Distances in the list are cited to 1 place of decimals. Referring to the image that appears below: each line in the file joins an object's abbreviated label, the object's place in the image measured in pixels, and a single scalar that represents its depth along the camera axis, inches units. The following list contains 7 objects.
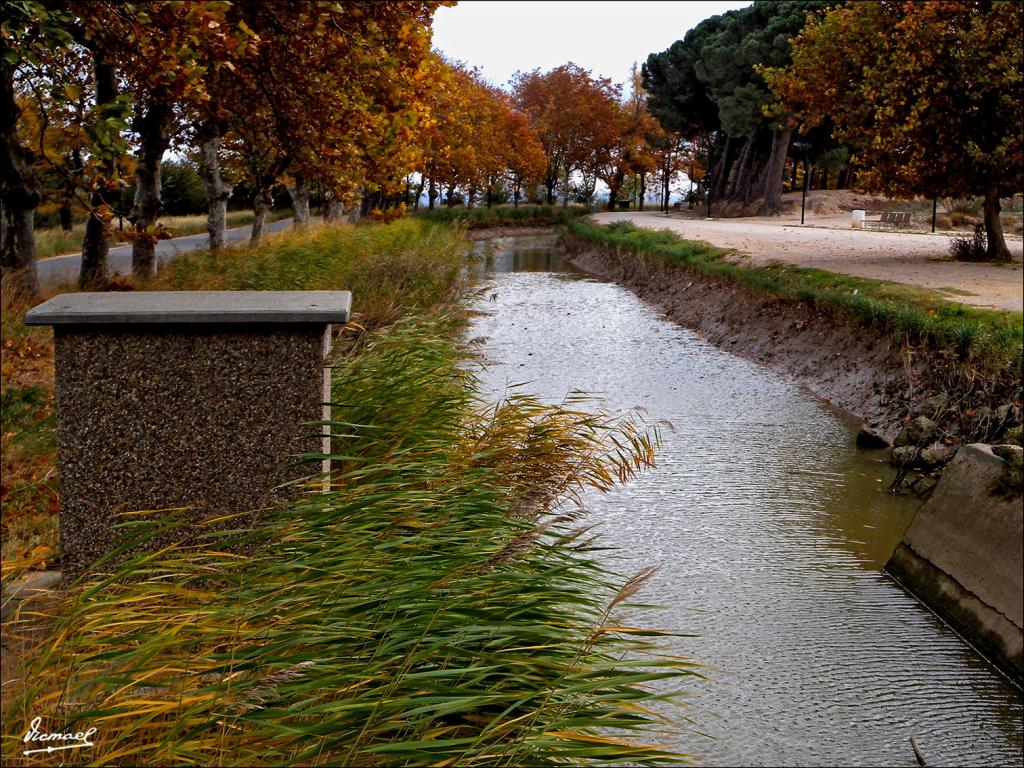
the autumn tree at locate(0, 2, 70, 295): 277.7
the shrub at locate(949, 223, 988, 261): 808.3
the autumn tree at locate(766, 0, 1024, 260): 684.1
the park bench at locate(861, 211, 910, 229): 1523.1
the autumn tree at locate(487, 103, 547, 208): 2514.9
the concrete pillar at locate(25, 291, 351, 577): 185.3
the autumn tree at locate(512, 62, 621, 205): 2935.5
